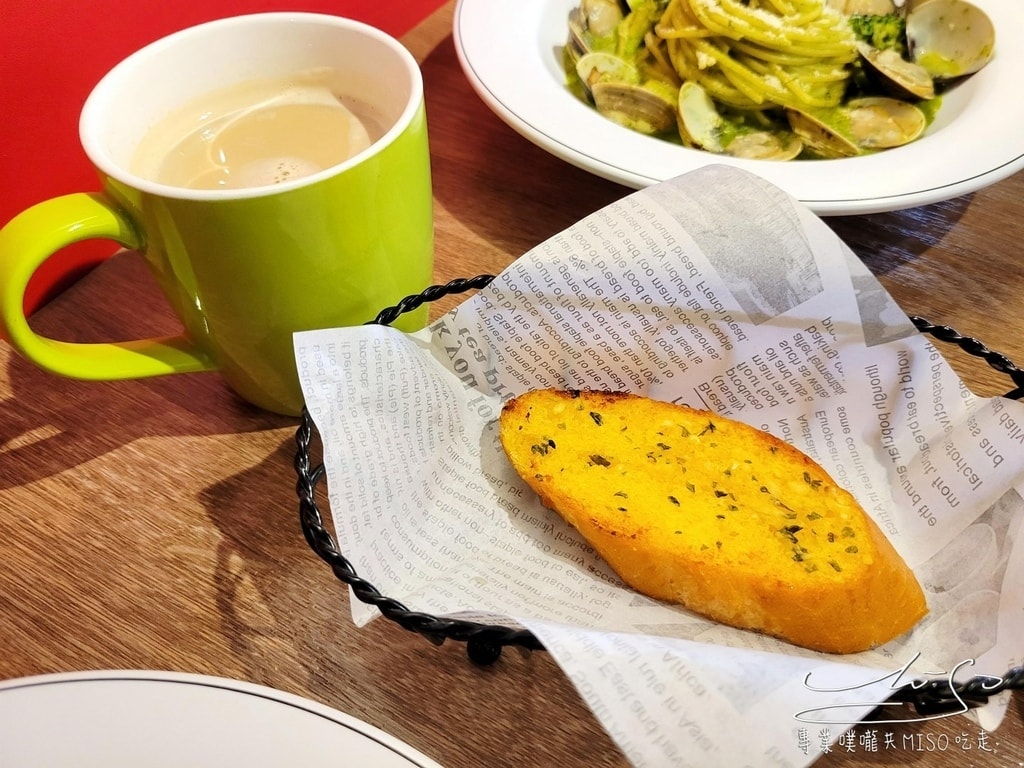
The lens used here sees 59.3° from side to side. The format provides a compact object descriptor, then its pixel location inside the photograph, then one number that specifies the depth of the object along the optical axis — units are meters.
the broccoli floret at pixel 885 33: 0.41
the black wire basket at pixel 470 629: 0.19
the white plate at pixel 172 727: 0.18
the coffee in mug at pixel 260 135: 0.28
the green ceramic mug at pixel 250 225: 0.24
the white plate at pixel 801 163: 0.31
